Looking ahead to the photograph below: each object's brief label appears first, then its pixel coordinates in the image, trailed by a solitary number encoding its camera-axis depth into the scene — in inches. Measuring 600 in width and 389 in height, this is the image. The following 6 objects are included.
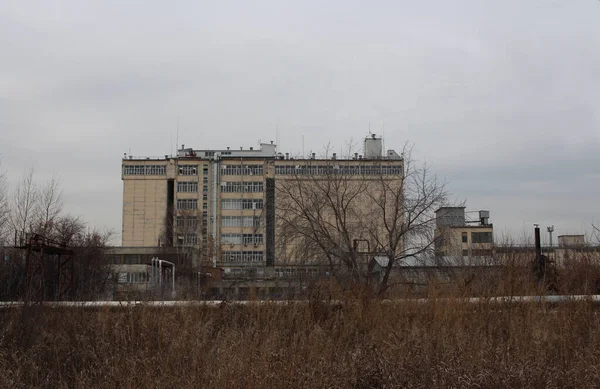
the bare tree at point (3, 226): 1494.8
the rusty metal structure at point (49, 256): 1163.9
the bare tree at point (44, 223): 1710.6
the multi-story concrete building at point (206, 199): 3503.9
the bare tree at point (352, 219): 986.1
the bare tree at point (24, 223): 1741.4
